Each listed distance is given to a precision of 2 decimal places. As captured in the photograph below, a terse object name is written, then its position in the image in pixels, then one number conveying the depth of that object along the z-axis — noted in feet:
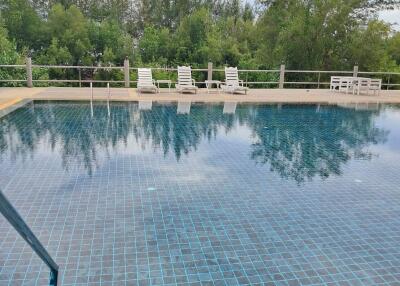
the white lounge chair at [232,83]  41.34
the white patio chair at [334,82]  47.45
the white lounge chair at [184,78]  41.55
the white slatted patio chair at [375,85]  43.42
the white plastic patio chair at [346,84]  45.19
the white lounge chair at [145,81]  39.88
